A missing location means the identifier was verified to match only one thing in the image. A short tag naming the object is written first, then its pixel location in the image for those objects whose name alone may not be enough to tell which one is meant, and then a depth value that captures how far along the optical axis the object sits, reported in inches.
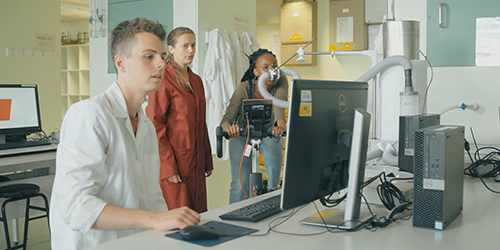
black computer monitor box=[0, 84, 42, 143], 129.7
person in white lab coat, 47.7
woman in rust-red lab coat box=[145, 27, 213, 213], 99.7
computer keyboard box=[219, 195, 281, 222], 53.4
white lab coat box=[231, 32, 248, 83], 162.4
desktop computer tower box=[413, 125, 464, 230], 48.8
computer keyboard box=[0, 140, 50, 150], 125.6
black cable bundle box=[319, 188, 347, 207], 51.9
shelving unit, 325.4
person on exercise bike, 120.1
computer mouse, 44.9
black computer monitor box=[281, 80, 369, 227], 46.4
